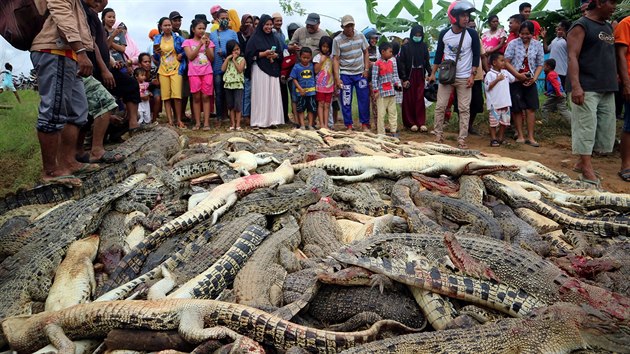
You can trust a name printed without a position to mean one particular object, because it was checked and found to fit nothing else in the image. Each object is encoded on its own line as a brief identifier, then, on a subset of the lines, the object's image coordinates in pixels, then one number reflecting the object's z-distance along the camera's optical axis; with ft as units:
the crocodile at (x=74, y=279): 10.60
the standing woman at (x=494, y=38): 32.22
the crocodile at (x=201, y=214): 11.62
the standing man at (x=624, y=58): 20.25
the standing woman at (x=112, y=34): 27.27
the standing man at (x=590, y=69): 19.38
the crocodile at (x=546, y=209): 13.33
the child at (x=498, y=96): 29.04
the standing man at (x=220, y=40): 31.48
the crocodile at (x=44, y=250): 10.80
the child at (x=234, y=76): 30.78
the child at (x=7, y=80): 51.75
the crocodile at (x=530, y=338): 7.66
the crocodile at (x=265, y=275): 10.12
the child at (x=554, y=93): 32.09
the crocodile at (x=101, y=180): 15.88
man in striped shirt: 30.83
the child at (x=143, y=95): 30.68
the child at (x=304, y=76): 31.01
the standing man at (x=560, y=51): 32.89
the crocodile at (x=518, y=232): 11.63
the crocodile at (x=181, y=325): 8.42
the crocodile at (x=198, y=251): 10.89
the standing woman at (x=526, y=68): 29.55
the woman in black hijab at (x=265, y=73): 30.99
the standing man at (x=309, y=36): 32.09
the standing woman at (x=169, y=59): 30.14
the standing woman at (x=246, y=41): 32.78
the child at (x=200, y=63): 30.09
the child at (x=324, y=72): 31.35
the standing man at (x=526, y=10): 33.68
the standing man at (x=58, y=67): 14.62
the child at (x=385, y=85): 30.32
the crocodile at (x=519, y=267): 8.34
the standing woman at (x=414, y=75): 33.60
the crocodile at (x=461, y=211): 12.64
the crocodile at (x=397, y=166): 16.53
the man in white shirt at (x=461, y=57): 27.27
